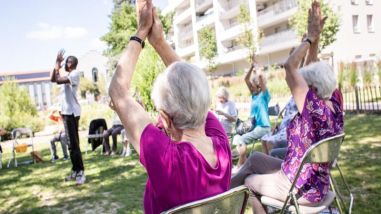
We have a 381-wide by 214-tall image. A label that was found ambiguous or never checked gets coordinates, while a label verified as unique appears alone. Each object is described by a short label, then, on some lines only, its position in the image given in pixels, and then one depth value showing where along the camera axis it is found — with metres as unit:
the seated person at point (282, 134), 4.17
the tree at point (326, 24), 16.62
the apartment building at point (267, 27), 26.12
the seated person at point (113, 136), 8.52
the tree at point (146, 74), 9.40
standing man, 5.16
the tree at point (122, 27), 34.84
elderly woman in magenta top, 1.33
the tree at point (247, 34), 24.61
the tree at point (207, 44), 30.00
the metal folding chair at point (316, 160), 2.19
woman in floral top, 2.41
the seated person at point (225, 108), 6.18
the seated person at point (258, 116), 5.20
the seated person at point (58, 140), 8.33
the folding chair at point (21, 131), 8.20
